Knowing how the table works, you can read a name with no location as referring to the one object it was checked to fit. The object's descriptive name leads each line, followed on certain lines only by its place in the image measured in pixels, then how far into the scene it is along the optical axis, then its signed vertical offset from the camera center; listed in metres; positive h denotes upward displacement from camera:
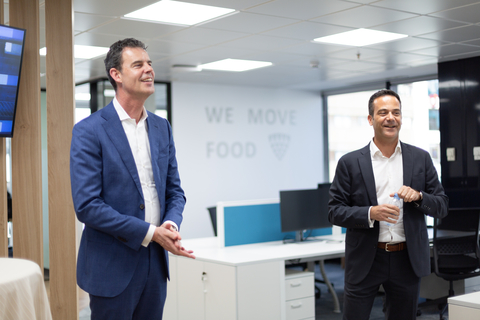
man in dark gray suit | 2.39 -0.26
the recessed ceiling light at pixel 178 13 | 3.73 +1.13
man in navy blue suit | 1.67 -0.12
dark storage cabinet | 5.91 +0.33
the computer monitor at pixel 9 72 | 2.57 +0.49
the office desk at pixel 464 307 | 2.21 -0.65
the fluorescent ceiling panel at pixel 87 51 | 4.98 +1.13
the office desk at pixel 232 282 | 3.55 -0.85
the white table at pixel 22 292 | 1.57 -0.39
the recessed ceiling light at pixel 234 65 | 5.84 +1.13
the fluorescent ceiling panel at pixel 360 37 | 4.66 +1.13
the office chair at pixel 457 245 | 4.57 -0.79
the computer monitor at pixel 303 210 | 4.48 -0.44
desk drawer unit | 3.82 -1.01
